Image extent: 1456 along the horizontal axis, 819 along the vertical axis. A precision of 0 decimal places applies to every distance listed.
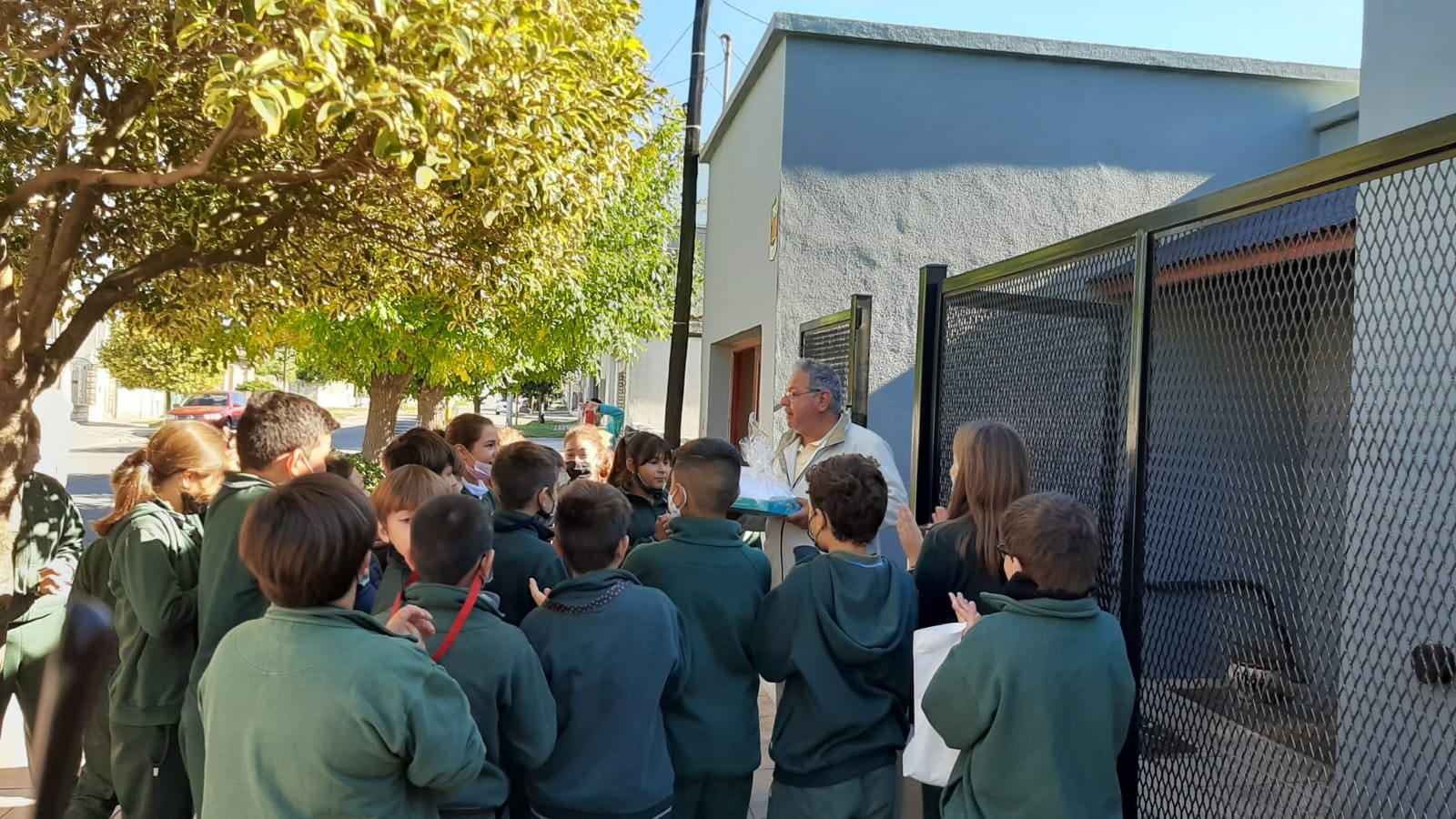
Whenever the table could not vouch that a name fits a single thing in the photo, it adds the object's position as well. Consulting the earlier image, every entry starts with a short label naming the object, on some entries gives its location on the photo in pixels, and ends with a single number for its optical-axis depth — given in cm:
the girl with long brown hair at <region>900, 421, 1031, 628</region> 288
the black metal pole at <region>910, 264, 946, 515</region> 439
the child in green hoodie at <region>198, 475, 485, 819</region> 203
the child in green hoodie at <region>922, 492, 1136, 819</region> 232
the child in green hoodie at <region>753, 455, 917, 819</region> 282
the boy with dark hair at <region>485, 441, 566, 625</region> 324
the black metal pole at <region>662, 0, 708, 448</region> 916
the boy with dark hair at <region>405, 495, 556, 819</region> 240
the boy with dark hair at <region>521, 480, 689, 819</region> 262
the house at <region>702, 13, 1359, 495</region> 746
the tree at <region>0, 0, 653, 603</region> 371
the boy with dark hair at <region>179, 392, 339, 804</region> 296
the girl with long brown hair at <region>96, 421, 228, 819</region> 312
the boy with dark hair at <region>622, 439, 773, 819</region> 288
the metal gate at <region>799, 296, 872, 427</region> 500
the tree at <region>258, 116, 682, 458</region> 1234
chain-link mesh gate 274
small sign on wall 756
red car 3694
